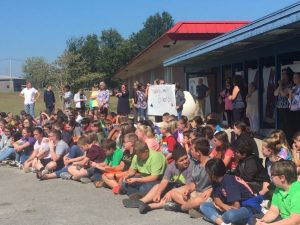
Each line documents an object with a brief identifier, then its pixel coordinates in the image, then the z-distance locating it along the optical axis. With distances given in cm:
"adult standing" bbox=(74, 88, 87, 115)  1480
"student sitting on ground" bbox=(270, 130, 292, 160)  475
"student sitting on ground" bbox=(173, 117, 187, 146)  722
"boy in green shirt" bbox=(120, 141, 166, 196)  539
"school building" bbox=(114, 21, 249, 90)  1317
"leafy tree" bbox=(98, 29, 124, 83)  5994
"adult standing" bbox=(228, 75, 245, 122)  955
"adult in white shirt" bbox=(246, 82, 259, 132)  948
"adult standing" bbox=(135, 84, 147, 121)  1347
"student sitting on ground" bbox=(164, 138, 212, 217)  472
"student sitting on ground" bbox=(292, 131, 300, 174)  489
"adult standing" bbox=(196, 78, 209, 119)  1298
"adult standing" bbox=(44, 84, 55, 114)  1526
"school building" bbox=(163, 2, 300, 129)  629
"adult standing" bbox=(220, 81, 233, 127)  1008
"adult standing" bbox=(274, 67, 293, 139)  744
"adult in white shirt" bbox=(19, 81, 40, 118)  1529
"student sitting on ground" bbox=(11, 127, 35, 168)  838
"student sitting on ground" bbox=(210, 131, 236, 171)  537
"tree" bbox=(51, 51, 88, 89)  4256
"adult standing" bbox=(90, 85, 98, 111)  1416
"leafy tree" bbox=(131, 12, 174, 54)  8082
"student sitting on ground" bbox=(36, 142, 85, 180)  711
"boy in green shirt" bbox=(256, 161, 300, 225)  355
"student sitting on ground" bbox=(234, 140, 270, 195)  478
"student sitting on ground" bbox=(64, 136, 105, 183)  662
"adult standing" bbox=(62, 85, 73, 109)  1542
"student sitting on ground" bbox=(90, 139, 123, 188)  635
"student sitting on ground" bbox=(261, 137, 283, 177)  472
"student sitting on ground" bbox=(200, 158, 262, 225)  416
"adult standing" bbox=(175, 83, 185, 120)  1240
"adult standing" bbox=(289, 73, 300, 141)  687
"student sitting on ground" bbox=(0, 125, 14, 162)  893
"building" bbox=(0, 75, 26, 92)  10366
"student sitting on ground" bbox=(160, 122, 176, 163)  665
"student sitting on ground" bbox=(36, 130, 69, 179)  735
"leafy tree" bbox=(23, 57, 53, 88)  4528
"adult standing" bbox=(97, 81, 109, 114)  1324
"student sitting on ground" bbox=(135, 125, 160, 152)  642
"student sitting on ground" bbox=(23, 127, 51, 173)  763
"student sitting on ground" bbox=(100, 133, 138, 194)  591
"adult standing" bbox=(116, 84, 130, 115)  1314
